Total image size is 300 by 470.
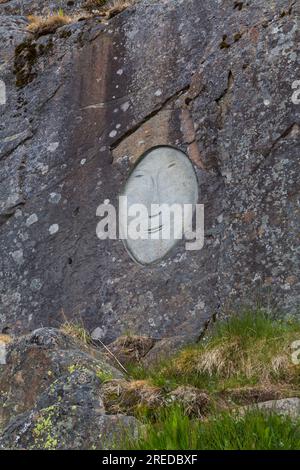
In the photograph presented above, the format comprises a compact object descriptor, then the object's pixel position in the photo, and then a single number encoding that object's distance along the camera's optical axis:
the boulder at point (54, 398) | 5.95
